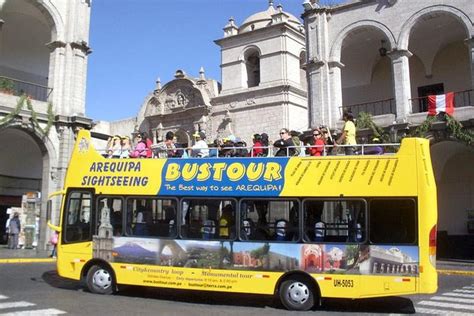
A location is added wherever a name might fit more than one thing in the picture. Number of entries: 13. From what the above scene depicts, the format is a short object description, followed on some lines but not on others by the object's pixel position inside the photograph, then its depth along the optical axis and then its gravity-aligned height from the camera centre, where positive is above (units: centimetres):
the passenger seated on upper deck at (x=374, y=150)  956 +146
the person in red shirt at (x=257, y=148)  1020 +159
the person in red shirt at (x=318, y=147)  985 +155
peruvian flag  1858 +461
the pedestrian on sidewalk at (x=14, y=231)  2166 -24
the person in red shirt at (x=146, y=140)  1194 +209
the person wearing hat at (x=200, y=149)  1059 +164
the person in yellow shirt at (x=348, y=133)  1042 +195
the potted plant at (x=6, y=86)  2155 +622
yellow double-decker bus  883 +0
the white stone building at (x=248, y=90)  2936 +866
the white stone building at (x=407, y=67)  2000 +695
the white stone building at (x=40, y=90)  2222 +648
